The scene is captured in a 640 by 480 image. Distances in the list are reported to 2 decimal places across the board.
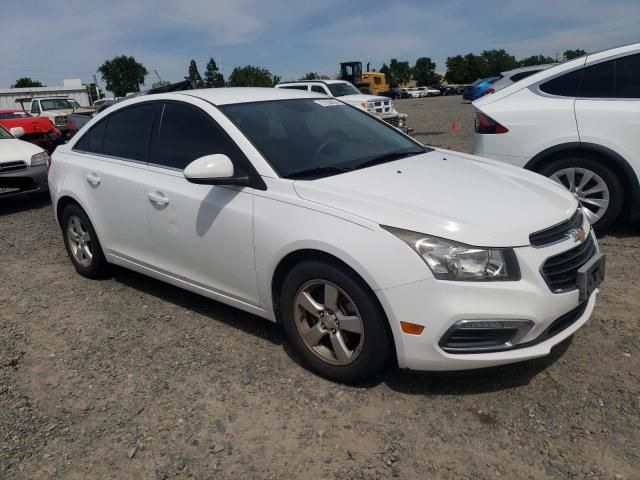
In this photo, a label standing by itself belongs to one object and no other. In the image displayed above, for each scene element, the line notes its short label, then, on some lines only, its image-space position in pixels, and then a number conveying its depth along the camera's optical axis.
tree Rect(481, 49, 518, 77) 101.56
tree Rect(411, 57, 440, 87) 107.25
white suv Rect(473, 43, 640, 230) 4.71
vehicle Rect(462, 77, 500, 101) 26.09
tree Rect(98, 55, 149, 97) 74.75
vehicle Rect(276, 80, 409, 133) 14.63
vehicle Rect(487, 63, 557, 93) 12.34
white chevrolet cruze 2.54
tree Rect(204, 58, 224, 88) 73.06
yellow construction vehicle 33.34
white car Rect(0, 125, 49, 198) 7.74
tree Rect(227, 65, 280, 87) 73.31
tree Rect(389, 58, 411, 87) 111.38
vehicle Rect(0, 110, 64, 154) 12.73
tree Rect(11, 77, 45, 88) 99.44
